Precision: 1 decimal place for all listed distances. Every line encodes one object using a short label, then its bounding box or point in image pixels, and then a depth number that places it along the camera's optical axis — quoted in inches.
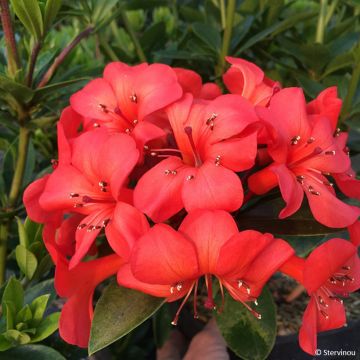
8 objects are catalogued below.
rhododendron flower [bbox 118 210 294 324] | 6.4
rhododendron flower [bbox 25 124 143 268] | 6.9
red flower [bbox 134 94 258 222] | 6.6
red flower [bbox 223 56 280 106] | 8.1
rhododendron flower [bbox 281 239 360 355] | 6.9
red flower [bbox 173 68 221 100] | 8.4
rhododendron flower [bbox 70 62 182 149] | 7.5
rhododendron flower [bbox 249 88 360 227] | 7.0
